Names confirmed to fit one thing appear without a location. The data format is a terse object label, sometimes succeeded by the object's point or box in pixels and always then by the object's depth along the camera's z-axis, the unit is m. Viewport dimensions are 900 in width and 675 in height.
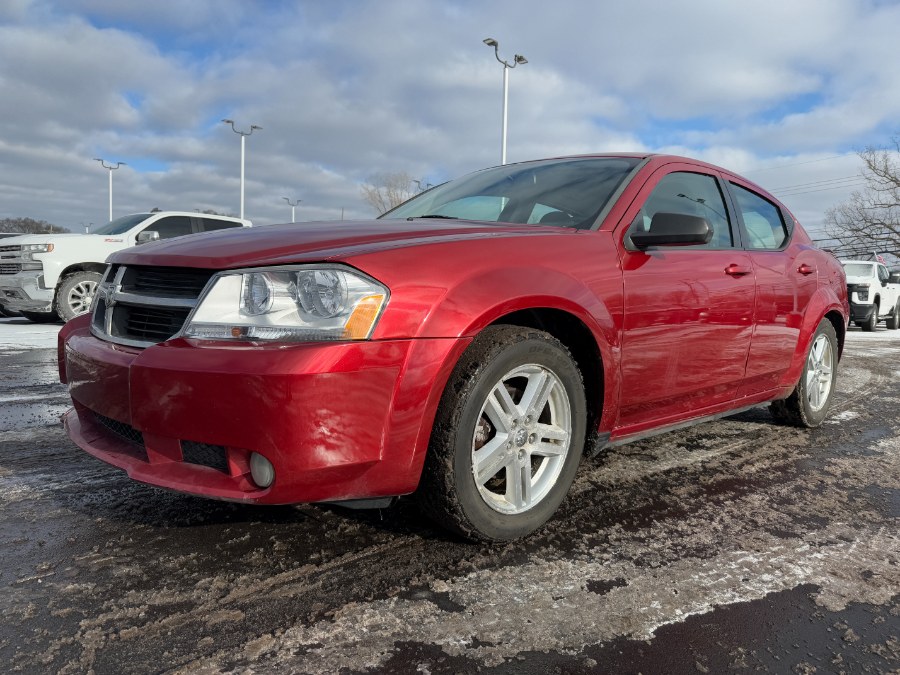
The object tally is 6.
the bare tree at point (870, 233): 42.47
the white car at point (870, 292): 16.83
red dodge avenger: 1.91
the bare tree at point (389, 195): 40.79
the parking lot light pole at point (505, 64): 23.72
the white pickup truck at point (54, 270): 9.36
